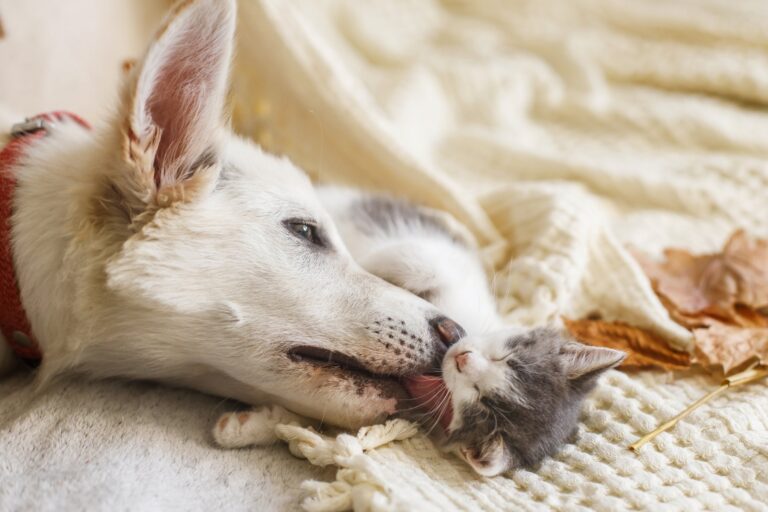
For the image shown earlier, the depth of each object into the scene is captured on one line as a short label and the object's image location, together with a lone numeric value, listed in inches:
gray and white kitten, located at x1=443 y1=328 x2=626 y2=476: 36.3
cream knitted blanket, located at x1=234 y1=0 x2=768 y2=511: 35.9
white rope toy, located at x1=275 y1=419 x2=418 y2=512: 34.2
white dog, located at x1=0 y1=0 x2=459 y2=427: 35.9
